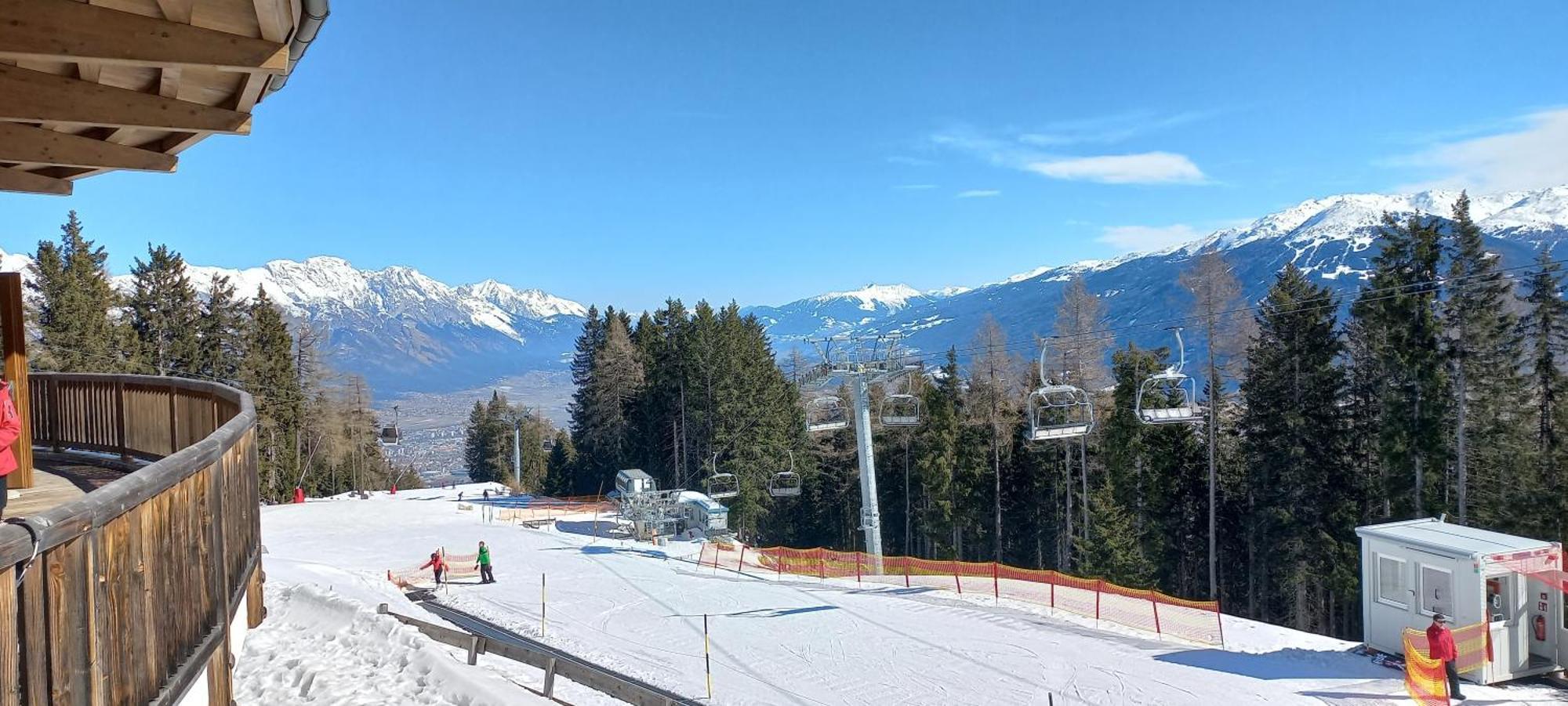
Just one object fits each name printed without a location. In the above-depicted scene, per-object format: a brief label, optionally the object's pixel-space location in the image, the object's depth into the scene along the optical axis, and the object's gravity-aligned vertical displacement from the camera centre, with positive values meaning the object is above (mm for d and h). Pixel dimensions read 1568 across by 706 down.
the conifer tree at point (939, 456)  47312 -6894
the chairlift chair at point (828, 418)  27545 -2900
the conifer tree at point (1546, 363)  26820 -1607
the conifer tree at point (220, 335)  50375 +1007
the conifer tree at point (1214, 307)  29484 +555
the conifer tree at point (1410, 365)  27562 -1529
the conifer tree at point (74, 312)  39531 +2125
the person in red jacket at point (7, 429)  7320 -614
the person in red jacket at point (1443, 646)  12602 -4831
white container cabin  13758 -4563
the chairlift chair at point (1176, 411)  20766 -2332
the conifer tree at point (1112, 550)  34344 -8973
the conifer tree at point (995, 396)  45719 -3650
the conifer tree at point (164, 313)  47781 +2232
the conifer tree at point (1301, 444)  31984 -4694
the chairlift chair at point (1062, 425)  23547 -2754
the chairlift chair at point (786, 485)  40281 -7373
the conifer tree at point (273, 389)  51000 -2376
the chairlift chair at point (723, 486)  46919 -8431
